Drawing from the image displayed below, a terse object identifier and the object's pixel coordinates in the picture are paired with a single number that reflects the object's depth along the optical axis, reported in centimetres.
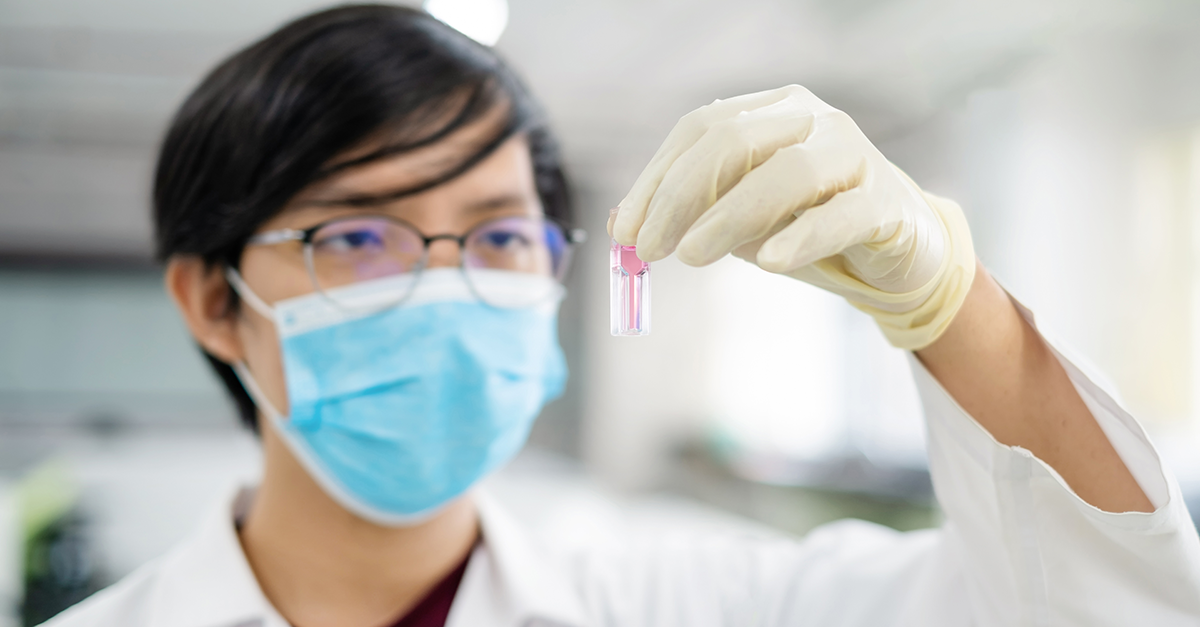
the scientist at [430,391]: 55
